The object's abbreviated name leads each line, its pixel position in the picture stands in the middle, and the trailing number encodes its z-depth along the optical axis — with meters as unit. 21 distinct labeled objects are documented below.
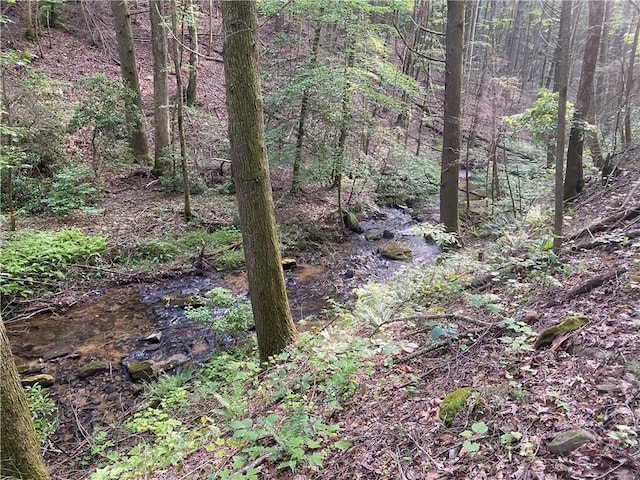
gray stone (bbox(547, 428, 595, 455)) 2.20
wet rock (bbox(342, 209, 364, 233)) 13.45
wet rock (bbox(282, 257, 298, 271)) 10.73
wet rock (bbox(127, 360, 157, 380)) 6.33
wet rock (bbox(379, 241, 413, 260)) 11.48
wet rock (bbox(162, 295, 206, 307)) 8.68
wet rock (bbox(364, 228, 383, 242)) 13.04
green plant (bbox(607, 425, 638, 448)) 2.08
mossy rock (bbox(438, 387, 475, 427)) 2.79
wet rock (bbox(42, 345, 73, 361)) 6.80
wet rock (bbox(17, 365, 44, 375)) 6.33
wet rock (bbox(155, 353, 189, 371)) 6.64
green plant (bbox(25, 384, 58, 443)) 5.06
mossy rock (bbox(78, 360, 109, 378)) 6.37
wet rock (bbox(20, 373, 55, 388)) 6.03
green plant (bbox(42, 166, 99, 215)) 11.17
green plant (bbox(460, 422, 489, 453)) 2.39
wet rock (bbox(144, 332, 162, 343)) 7.41
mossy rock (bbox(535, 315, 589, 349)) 3.26
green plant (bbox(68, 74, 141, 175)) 11.91
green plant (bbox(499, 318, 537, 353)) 3.22
